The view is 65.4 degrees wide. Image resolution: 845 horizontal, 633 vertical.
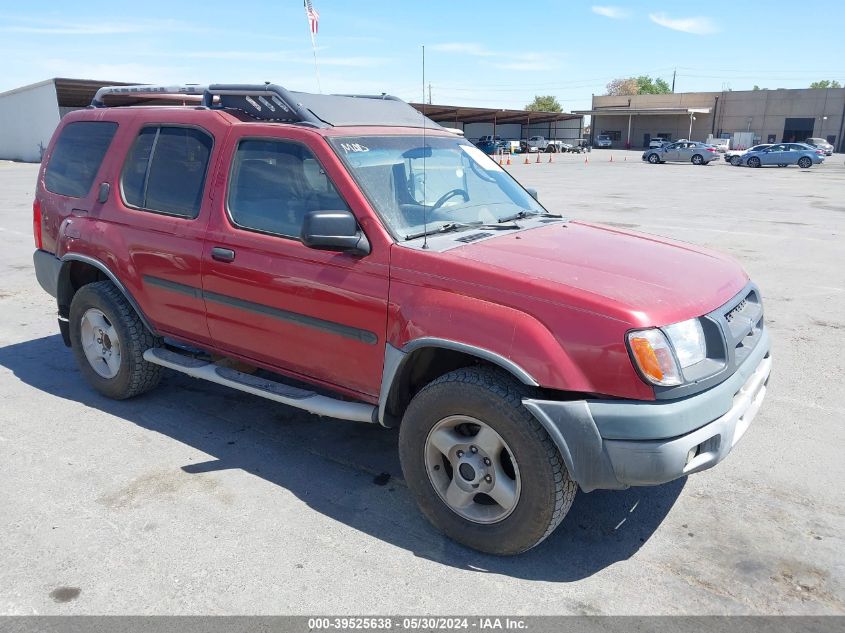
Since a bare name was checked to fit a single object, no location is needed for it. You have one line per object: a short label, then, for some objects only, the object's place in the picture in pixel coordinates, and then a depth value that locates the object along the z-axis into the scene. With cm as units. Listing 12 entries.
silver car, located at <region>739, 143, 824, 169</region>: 3866
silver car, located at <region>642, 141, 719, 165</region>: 4259
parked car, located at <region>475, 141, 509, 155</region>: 5361
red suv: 276
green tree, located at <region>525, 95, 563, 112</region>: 13000
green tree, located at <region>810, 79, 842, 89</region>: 12729
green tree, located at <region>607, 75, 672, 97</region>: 13038
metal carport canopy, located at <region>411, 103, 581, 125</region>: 5298
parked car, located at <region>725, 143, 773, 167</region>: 4088
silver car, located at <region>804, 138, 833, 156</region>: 5970
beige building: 7306
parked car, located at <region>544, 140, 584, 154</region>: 6334
